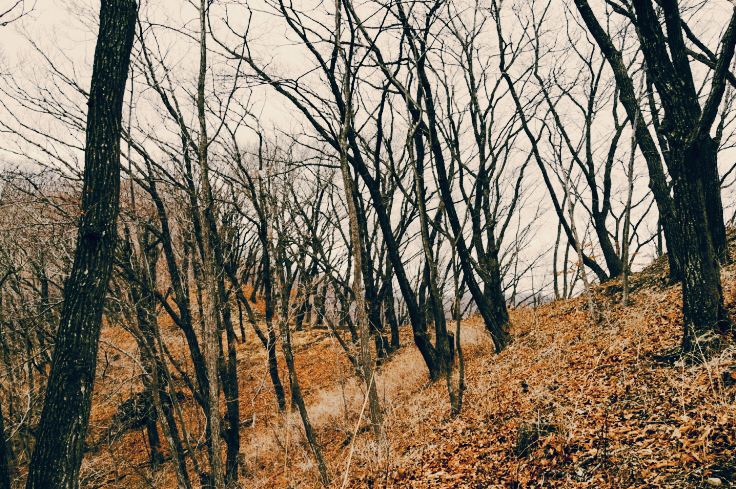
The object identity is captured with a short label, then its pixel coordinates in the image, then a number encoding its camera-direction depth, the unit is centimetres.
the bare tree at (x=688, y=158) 395
